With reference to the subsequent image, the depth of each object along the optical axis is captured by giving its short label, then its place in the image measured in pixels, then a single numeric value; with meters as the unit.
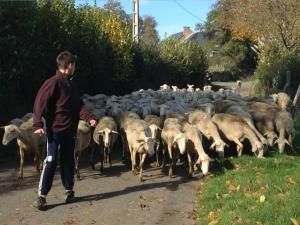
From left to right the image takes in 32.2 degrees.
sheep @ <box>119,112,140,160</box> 12.91
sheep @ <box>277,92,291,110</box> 17.86
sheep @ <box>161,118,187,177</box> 10.98
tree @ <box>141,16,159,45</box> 82.56
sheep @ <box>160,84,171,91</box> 21.73
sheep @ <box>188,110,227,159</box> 11.77
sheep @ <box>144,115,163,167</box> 12.21
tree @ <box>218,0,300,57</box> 33.22
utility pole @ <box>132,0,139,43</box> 30.20
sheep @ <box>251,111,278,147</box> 13.27
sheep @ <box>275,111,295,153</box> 13.30
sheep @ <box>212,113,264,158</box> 12.17
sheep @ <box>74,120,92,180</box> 10.98
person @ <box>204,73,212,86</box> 38.50
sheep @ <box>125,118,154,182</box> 10.91
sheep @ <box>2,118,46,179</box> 10.87
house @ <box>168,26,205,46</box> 80.74
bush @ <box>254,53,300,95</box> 28.02
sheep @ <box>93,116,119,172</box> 11.49
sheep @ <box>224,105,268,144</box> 12.50
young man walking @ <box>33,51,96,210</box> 8.28
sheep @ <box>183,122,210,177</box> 10.69
